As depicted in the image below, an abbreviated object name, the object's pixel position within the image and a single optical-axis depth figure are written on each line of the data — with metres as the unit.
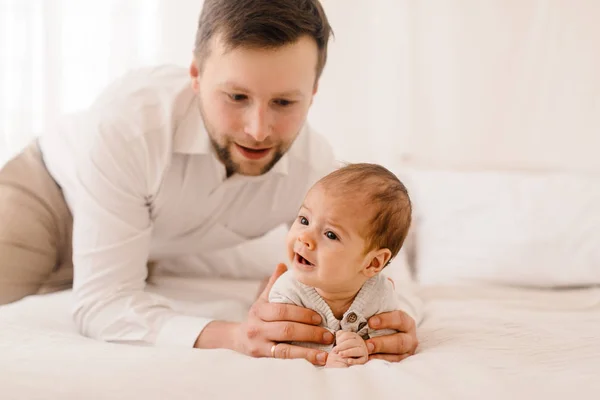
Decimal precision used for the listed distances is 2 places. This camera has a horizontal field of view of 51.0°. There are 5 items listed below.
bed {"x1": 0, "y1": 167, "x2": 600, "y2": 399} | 0.96
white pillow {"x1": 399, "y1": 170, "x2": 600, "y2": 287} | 1.89
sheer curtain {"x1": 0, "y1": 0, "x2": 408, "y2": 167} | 2.43
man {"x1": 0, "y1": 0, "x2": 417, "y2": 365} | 1.28
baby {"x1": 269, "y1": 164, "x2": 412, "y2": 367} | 1.10
